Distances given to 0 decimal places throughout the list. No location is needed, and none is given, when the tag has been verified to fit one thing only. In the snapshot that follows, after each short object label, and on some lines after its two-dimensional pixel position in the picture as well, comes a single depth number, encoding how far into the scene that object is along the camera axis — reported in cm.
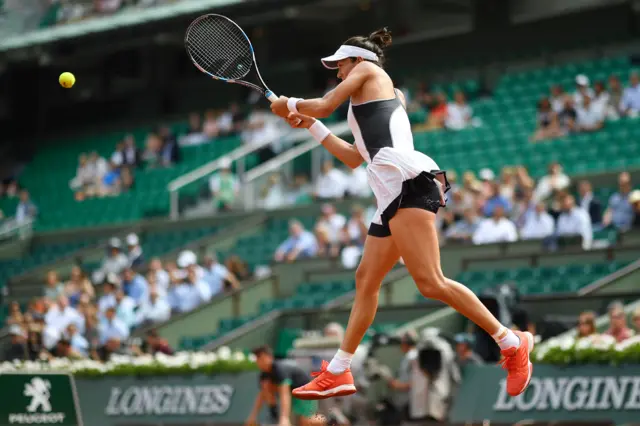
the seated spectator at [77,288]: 2133
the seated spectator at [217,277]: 2023
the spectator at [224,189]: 2381
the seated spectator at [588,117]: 2014
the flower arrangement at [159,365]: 1512
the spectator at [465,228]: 1791
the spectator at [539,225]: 1708
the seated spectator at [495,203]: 1792
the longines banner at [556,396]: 1162
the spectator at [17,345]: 1941
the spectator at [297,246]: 2017
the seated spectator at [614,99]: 2023
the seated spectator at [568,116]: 2047
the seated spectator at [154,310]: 1984
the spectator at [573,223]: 1673
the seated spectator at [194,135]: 2744
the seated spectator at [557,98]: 2089
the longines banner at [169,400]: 1493
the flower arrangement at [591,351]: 1173
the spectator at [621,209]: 1680
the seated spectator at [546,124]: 2070
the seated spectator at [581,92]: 2027
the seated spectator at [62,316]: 1980
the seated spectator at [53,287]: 2208
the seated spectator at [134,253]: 2289
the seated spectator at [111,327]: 1930
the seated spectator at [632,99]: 2000
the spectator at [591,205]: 1734
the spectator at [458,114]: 2258
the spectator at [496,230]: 1741
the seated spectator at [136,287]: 2050
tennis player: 777
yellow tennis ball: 962
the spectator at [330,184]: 2177
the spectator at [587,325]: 1309
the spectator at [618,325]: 1286
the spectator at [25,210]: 2816
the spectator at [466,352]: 1334
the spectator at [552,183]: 1812
